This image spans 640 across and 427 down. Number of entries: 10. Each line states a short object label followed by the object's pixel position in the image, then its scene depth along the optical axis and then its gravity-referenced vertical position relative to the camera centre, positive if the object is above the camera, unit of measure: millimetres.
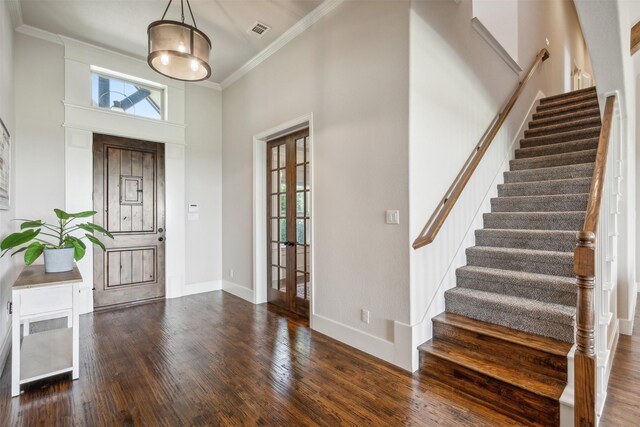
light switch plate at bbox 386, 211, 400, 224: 2570 -33
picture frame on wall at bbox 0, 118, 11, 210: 2666 +433
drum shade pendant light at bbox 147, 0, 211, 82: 2107 +1175
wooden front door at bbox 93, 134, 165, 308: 4113 -66
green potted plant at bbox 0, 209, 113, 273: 2305 -285
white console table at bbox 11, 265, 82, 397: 2137 -735
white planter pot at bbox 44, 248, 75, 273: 2525 -380
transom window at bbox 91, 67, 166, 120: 4195 +1670
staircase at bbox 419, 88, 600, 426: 2010 -690
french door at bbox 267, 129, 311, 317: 3771 -117
